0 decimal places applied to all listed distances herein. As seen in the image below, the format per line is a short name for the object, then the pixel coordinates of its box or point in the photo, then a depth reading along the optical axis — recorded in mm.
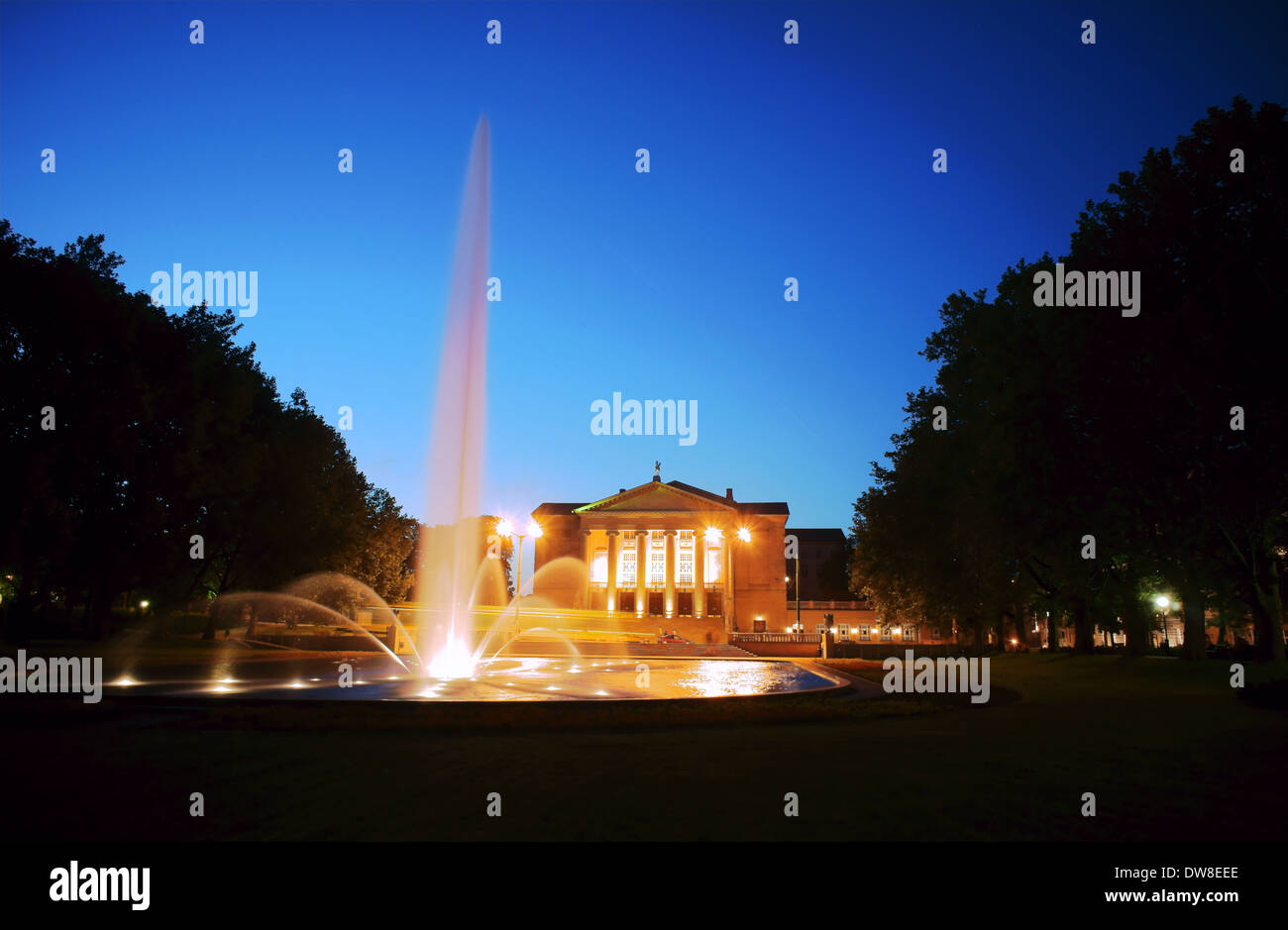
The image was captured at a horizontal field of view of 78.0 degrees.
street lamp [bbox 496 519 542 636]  39394
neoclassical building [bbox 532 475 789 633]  93000
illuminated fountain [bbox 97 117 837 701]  17797
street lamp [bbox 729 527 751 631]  93812
